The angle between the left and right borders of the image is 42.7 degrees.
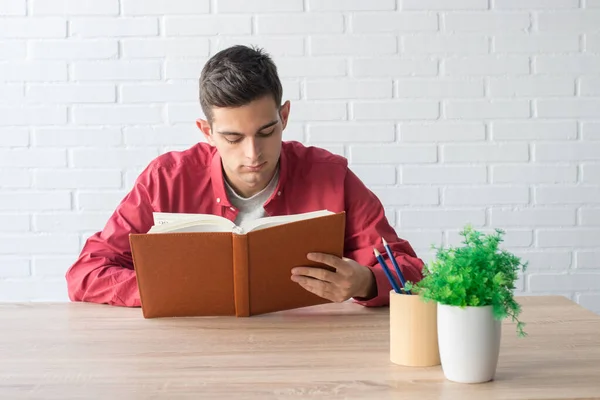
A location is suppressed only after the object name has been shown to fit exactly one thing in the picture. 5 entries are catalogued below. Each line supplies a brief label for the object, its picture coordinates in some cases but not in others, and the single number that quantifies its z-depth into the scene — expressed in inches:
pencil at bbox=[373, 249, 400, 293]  48.8
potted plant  42.6
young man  71.7
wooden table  42.8
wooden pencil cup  47.1
